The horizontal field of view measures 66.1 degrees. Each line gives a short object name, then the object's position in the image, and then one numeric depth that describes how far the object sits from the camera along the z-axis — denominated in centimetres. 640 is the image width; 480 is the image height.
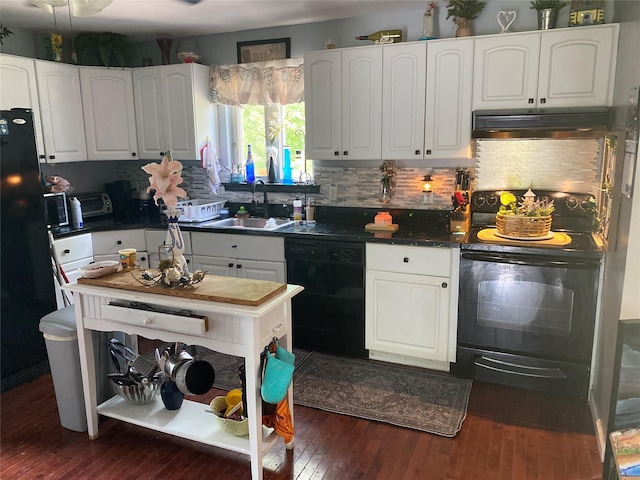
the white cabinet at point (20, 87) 357
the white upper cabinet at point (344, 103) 351
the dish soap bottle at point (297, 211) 405
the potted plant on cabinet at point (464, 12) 332
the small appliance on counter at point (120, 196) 466
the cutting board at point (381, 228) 359
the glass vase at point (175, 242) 233
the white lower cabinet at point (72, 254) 373
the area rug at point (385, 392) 279
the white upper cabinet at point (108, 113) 419
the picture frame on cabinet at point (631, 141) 218
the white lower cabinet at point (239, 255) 370
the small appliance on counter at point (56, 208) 390
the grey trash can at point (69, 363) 263
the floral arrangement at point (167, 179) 224
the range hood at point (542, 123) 291
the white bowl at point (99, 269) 244
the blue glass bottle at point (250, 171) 430
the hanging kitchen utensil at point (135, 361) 269
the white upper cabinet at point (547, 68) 294
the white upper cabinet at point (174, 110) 415
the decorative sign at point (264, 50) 405
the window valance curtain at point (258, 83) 398
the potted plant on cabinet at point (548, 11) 311
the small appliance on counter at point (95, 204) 433
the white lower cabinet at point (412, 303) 320
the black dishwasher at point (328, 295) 346
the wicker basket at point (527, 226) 307
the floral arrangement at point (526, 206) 313
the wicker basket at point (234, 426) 233
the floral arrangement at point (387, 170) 379
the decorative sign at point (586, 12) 300
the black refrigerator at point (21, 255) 316
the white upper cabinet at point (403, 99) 337
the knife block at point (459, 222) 336
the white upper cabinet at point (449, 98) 324
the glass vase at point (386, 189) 379
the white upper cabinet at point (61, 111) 388
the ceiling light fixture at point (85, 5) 253
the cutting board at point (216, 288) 211
